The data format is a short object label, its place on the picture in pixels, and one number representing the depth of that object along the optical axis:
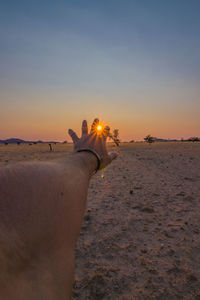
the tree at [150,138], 51.81
